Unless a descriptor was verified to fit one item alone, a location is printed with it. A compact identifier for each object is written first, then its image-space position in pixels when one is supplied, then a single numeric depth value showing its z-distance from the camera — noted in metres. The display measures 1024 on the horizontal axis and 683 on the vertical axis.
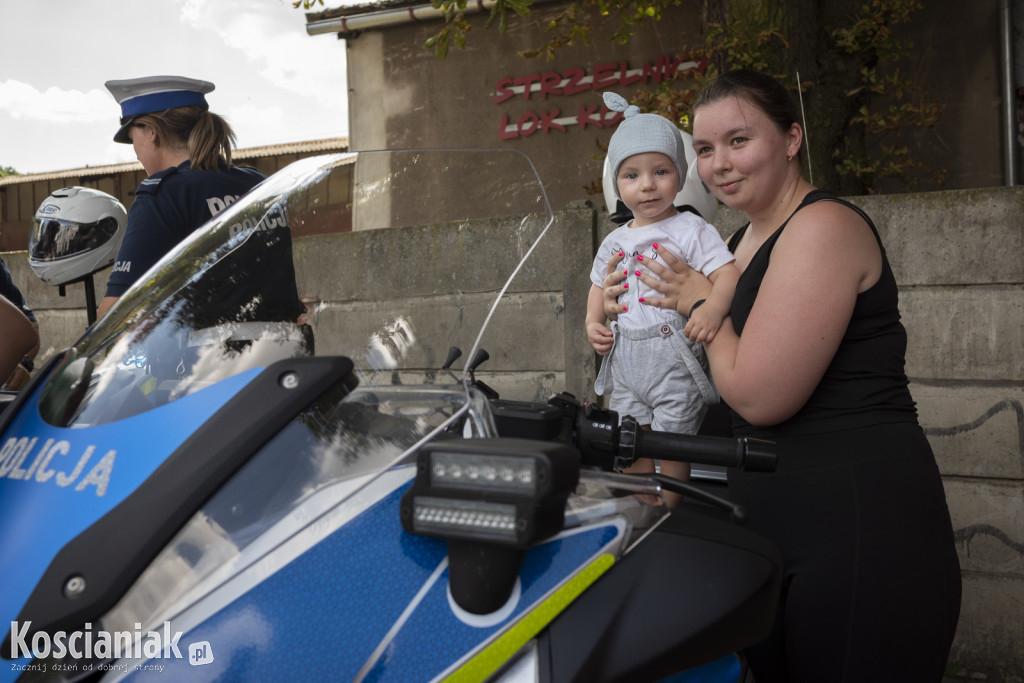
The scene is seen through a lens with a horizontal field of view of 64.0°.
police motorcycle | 0.90
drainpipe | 6.56
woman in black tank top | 1.32
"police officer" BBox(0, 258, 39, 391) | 3.06
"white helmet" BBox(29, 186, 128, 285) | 3.42
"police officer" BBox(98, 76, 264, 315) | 2.70
